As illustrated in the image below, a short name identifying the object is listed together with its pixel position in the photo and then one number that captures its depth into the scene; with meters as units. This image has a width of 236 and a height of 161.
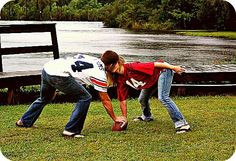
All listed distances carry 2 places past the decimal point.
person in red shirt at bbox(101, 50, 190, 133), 5.97
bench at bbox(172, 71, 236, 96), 8.41
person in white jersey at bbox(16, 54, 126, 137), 5.65
